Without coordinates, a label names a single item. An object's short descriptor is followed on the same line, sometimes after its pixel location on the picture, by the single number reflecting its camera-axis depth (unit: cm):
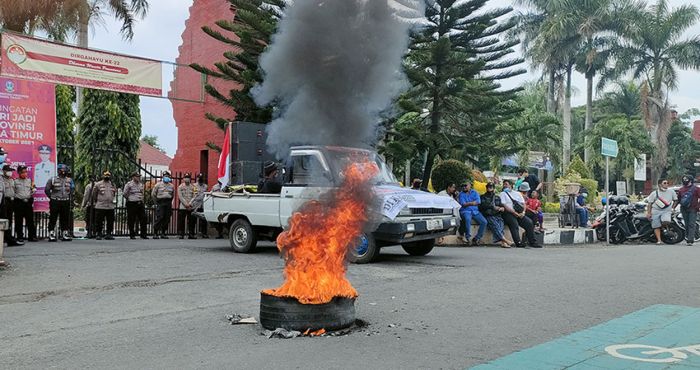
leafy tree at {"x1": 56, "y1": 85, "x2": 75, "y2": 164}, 2377
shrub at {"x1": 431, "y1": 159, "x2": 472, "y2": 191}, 1565
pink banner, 1273
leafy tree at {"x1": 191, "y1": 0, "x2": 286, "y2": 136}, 1520
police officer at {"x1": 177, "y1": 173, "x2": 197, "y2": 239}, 1476
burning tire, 499
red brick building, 1912
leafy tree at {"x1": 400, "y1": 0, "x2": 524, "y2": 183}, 1683
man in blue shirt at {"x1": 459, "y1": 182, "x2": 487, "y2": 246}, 1306
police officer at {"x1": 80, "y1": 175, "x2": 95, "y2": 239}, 1397
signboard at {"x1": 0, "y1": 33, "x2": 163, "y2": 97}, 1281
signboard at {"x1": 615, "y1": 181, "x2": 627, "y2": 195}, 1808
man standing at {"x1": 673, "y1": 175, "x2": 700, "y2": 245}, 1394
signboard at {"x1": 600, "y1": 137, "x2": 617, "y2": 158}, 1464
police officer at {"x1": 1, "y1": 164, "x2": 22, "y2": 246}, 1179
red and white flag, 1342
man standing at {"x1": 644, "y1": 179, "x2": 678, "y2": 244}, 1404
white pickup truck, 923
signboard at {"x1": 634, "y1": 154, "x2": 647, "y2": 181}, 2558
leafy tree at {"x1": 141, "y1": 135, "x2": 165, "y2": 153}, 6868
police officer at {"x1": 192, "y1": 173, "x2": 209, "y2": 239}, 1471
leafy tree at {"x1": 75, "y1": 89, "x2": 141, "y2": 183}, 2153
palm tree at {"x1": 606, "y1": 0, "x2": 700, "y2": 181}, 3588
